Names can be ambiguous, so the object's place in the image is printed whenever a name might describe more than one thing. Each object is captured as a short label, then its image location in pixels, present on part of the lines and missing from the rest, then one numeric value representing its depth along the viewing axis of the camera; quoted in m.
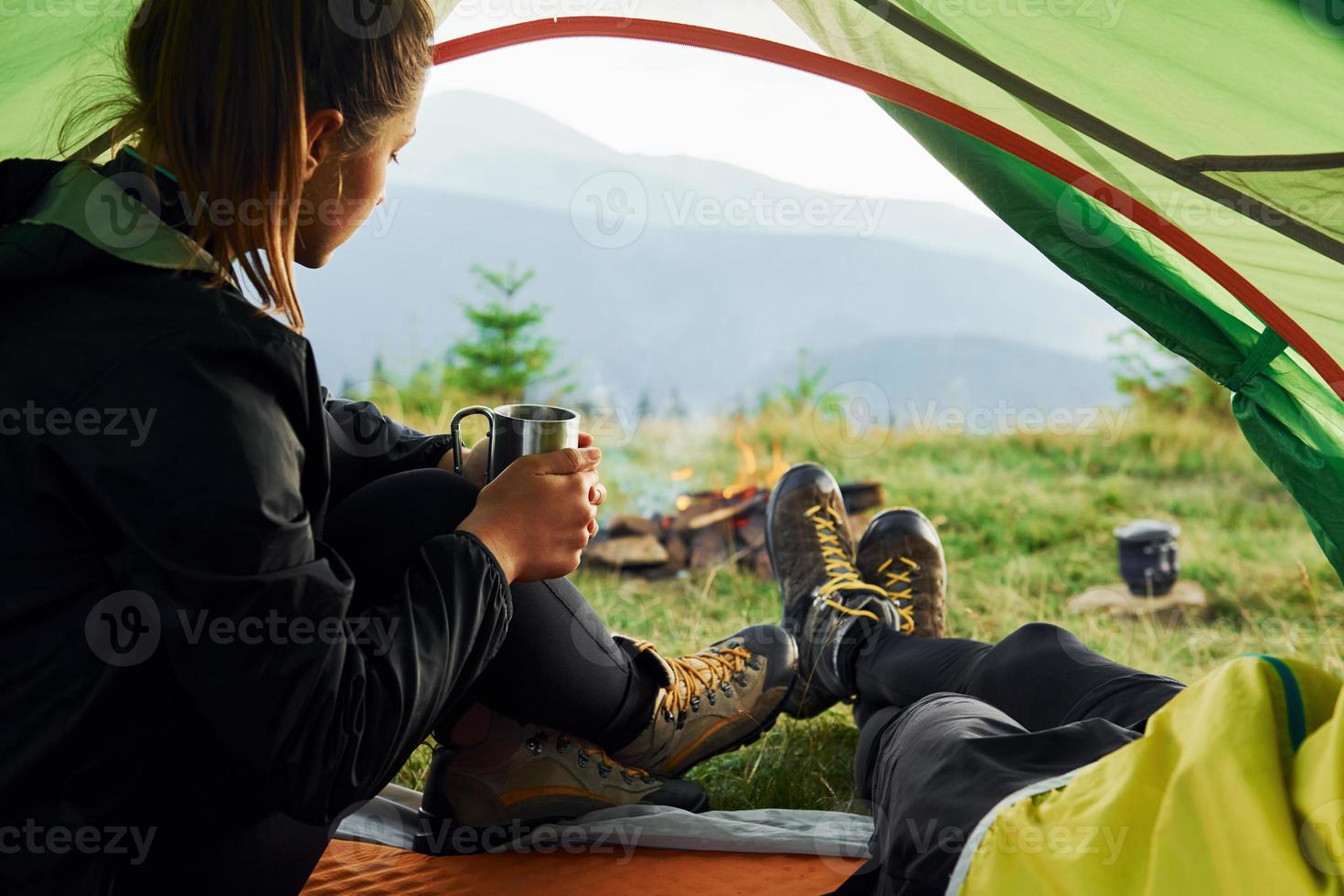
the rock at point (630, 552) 2.75
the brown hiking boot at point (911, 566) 1.90
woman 0.72
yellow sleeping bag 0.58
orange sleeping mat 1.24
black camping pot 2.64
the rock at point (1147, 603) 2.56
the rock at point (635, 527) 2.83
